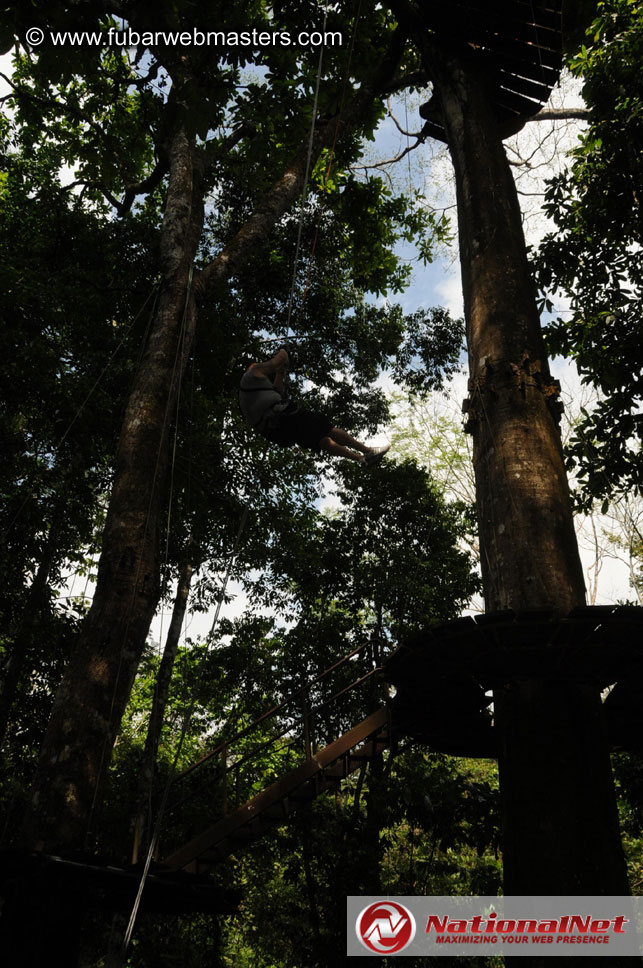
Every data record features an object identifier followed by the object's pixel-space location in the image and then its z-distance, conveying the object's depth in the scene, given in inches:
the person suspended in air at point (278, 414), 230.1
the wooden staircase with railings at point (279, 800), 245.9
